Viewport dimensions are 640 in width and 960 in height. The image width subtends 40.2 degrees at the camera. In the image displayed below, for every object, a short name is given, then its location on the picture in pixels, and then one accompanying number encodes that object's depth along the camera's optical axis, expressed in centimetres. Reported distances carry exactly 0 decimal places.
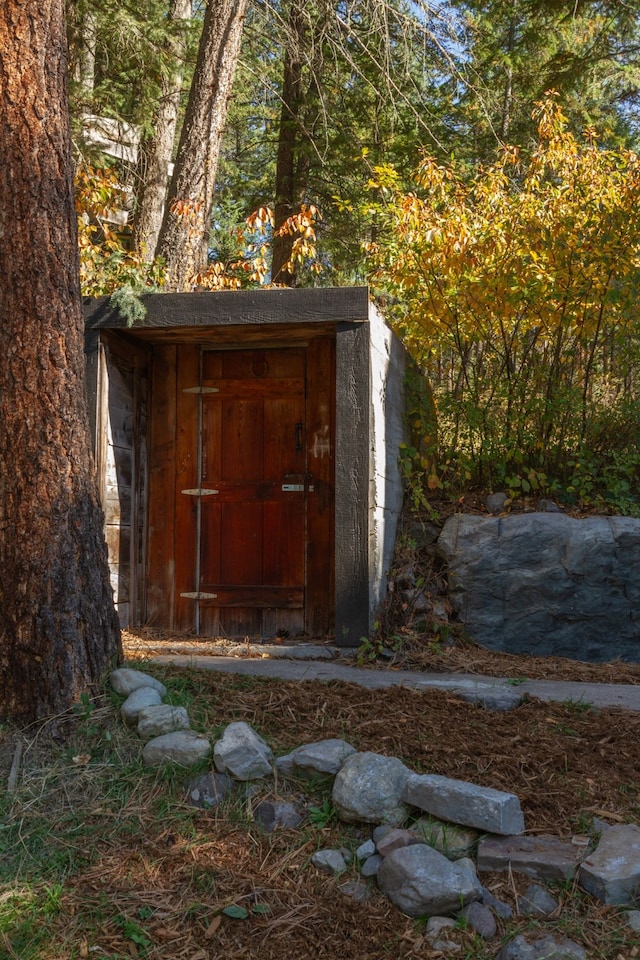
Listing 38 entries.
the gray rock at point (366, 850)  290
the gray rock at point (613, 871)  259
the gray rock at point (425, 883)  260
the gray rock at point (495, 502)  624
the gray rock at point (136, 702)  355
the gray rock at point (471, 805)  284
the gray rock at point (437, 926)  255
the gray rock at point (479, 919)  254
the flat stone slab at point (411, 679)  421
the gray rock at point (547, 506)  619
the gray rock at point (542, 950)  242
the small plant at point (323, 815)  308
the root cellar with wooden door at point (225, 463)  576
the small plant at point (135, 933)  252
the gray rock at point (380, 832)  294
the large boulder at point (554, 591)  573
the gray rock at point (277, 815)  308
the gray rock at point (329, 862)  286
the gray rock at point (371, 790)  301
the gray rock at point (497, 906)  261
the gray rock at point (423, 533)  618
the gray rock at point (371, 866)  282
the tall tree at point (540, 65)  908
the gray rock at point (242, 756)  321
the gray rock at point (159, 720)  347
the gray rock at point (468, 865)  271
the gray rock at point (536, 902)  261
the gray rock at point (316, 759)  324
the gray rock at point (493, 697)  394
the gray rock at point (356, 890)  273
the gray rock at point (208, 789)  318
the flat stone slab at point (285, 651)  523
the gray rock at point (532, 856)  270
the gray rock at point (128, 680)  370
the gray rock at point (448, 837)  284
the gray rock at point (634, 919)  251
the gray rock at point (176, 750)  331
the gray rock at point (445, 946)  248
